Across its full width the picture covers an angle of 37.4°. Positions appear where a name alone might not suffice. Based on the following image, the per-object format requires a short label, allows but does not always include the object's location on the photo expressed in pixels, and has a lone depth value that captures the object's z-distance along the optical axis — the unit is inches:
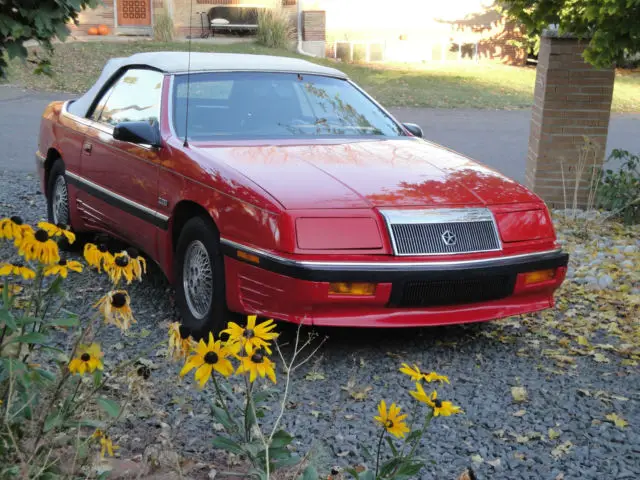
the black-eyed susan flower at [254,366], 104.6
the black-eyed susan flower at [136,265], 115.4
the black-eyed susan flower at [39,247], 111.0
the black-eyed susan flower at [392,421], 108.1
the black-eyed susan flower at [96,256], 116.5
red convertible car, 187.2
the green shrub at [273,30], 1003.9
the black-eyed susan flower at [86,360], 107.4
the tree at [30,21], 190.4
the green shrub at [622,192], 350.0
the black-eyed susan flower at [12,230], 112.0
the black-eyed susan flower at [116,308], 110.5
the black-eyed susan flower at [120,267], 114.1
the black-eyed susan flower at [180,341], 110.5
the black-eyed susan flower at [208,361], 102.5
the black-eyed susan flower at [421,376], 110.6
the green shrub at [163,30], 1008.9
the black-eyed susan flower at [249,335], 107.6
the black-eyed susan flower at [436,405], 105.5
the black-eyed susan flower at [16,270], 111.4
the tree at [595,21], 288.5
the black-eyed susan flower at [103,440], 113.1
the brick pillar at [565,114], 362.9
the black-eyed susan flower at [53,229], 116.4
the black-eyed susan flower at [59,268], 115.2
